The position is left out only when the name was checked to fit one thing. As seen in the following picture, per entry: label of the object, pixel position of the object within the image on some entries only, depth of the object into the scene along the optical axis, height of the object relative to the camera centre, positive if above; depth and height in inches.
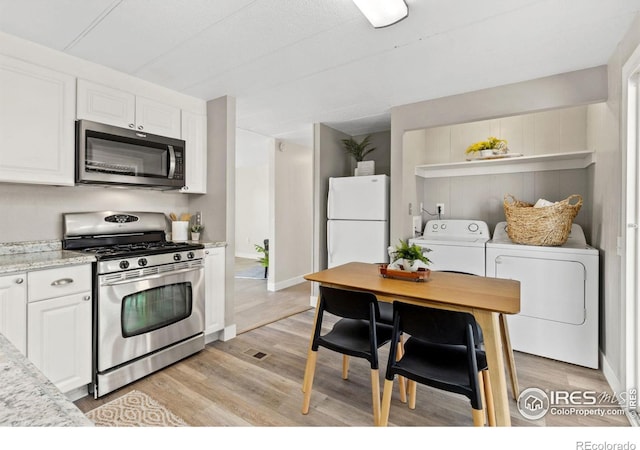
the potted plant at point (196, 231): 123.4 -3.0
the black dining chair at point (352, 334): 68.9 -26.6
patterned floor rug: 72.3 -45.0
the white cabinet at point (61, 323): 72.9 -24.1
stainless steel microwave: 90.6 +20.8
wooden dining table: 59.3 -14.7
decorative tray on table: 78.2 -12.6
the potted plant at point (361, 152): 154.1 +37.1
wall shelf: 115.6 +24.1
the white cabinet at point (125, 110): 92.3 +35.9
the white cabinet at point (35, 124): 78.8 +25.8
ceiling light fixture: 65.4 +45.2
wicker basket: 103.3 +0.3
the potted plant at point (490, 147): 126.3 +30.7
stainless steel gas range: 83.8 -21.0
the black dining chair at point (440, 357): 56.8 -27.2
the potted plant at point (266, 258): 225.5 -24.6
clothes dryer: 96.9 -22.6
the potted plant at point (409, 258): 80.0 -8.8
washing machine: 116.3 -7.4
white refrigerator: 139.3 +1.7
